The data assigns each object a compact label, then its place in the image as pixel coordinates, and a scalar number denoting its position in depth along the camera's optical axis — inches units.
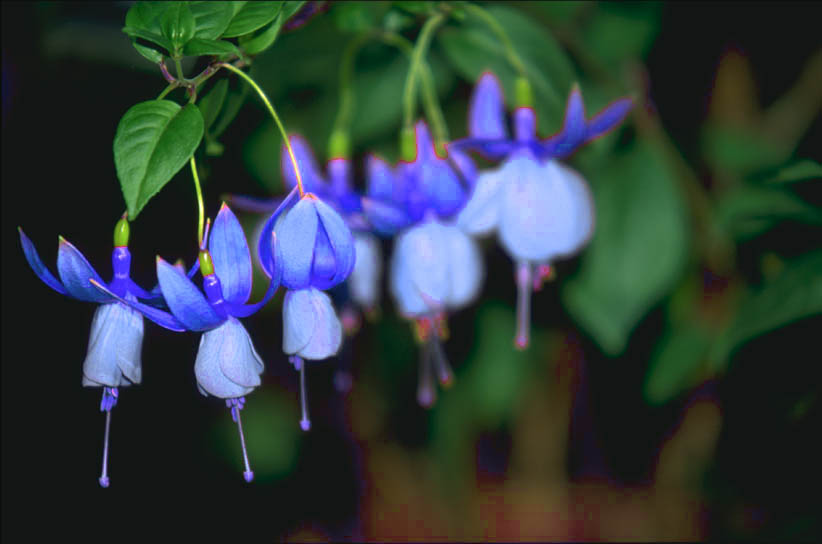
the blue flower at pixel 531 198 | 26.4
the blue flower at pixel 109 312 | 24.3
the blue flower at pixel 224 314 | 24.3
